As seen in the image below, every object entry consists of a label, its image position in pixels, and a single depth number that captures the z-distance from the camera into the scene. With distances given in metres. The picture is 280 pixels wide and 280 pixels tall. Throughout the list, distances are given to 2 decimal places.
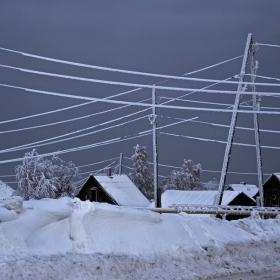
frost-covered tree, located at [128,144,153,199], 82.81
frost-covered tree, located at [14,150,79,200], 61.44
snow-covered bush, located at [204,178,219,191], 96.25
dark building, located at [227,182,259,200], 71.00
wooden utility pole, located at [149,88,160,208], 35.69
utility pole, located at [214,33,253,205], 29.73
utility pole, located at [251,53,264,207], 31.50
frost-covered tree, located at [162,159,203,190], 91.50
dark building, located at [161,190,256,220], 56.12
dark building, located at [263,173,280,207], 60.31
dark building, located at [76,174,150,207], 56.37
